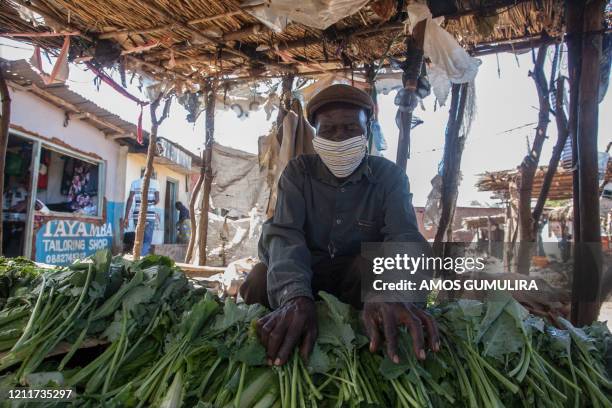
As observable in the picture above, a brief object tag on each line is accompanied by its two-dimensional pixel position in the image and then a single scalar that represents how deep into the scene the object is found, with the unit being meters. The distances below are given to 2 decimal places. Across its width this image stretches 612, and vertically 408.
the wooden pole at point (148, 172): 5.07
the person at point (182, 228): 12.73
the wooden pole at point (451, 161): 3.38
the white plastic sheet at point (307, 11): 2.59
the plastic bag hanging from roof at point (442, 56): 2.68
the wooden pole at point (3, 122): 3.60
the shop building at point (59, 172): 6.47
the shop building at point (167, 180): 9.97
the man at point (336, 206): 1.93
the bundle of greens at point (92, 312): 1.47
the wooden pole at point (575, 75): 2.53
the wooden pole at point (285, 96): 4.30
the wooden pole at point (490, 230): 13.36
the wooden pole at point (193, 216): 5.41
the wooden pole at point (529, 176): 3.45
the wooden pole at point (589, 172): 2.45
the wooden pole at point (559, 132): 3.29
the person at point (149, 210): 9.70
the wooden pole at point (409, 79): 2.92
